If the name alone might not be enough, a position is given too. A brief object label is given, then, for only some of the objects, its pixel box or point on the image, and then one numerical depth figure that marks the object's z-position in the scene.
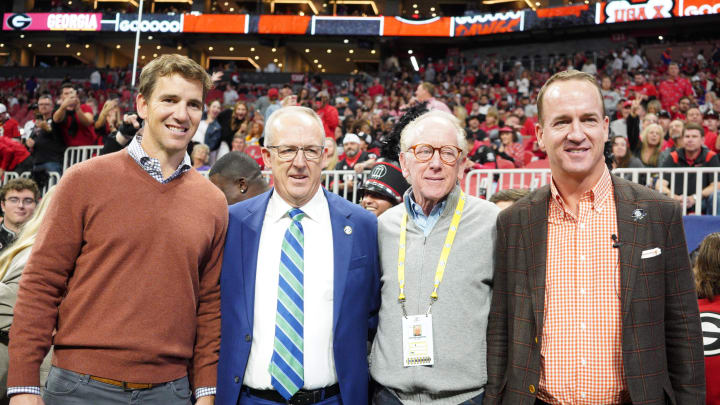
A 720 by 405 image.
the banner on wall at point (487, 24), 28.92
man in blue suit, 2.38
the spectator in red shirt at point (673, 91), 14.56
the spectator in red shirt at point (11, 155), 8.64
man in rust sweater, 2.14
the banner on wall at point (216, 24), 33.16
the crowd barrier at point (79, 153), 8.48
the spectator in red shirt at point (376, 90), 24.85
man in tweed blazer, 2.09
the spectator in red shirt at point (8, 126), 10.44
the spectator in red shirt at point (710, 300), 2.94
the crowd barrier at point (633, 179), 6.08
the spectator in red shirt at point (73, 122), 7.77
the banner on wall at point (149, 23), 33.06
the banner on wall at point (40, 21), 34.31
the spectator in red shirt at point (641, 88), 14.23
